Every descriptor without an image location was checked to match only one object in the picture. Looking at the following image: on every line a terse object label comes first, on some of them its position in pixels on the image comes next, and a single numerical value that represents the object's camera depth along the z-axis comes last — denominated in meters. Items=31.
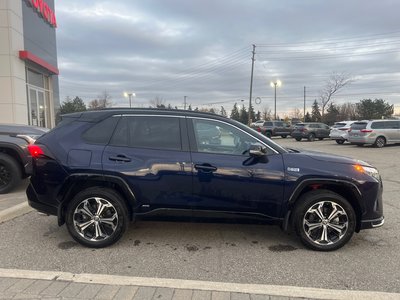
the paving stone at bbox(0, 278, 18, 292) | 3.58
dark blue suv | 4.57
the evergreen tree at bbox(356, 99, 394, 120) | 80.25
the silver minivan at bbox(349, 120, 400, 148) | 21.50
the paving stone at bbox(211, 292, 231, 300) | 3.41
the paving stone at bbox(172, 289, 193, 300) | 3.41
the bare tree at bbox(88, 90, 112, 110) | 68.14
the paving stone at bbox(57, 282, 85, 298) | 3.44
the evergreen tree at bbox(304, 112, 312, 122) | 78.96
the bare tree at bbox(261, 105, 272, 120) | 101.82
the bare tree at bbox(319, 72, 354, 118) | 63.28
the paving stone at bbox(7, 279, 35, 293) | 3.53
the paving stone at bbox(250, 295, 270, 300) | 3.43
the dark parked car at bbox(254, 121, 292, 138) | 36.38
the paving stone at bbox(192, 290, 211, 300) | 3.41
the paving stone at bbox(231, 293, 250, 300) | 3.42
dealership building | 16.56
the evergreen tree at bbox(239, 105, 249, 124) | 85.43
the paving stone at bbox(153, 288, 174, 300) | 3.42
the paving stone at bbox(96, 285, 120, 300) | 3.41
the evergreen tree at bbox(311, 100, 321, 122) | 83.04
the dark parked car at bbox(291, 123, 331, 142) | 30.42
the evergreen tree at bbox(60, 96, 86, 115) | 46.17
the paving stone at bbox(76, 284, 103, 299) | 3.42
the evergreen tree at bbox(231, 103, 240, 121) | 107.31
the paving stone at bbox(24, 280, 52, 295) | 3.50
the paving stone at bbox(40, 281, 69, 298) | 3.48
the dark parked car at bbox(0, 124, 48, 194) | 7.63
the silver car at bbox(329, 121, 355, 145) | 24.94
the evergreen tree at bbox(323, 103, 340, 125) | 77.17
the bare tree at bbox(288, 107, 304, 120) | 108.25
